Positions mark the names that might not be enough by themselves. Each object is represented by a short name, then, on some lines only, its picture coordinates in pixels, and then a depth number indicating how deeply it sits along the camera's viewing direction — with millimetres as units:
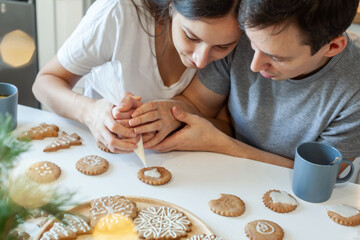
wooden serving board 876
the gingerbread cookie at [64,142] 1101
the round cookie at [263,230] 870
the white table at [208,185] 925
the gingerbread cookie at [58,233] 810
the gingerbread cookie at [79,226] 831
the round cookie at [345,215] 938
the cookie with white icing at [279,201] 971
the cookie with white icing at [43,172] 969
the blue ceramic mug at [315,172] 972
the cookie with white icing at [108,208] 866
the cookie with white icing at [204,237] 842
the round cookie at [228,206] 938
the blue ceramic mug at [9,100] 1134
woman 1008
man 892
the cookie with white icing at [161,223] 860
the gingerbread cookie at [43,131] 1134
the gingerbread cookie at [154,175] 1015
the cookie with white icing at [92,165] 1022
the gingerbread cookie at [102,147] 1138
